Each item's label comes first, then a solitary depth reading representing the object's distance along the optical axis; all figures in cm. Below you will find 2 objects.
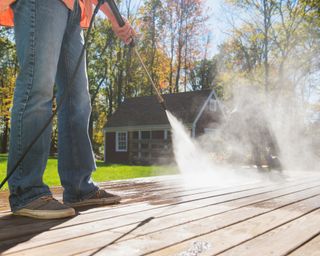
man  194
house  2325
